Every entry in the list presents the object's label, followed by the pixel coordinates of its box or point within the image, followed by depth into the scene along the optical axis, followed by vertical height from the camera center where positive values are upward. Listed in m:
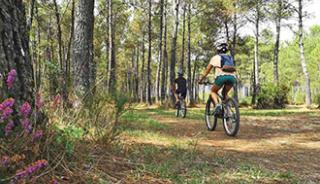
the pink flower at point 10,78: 2.24 +0.12
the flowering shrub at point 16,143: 2.04 -0.29
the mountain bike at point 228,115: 7.41 -0.36
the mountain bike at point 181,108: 13.57 -0.37
